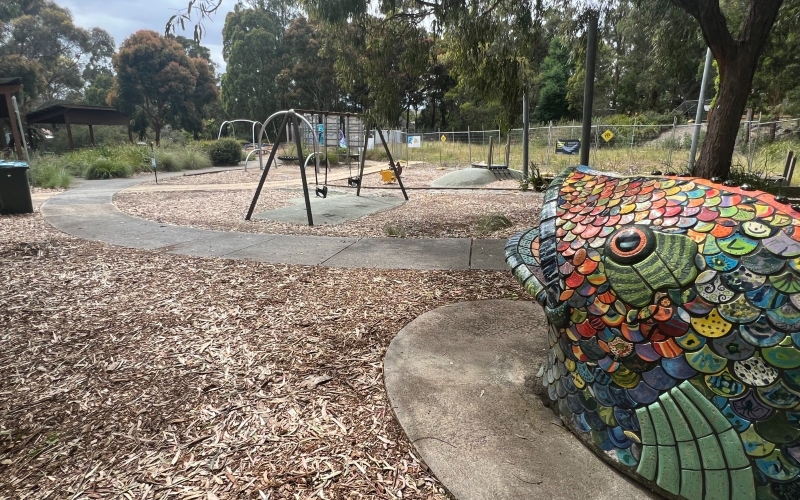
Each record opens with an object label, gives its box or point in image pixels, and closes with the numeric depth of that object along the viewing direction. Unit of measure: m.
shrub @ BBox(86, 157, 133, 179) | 16.09
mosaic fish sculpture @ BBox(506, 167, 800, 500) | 1.46
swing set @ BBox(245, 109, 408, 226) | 7.68
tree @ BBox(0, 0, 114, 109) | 36.03
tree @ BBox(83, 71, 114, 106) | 49.53
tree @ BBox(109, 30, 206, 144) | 38.06
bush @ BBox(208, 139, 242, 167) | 22.52
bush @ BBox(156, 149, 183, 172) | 19.25
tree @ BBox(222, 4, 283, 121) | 44.94
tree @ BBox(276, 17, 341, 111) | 43.47
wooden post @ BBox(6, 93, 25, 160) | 14.23
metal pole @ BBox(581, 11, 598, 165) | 5.59
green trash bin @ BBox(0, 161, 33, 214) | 8.06
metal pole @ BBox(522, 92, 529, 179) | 12.38
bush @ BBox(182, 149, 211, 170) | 20.25
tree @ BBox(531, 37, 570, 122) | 41.53
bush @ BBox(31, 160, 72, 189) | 12.76
